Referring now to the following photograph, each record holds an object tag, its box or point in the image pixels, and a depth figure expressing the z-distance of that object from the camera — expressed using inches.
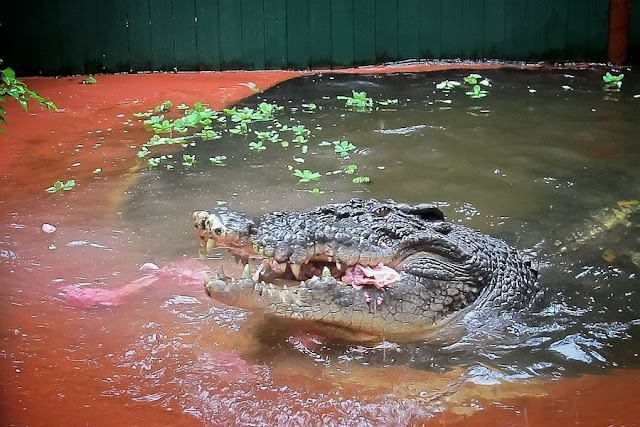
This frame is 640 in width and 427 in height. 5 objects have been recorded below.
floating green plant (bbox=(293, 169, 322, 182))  218.4
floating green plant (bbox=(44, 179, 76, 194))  211.3
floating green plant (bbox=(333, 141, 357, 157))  245.0
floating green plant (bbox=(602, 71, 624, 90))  339.6
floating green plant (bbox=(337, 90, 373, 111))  309.2
